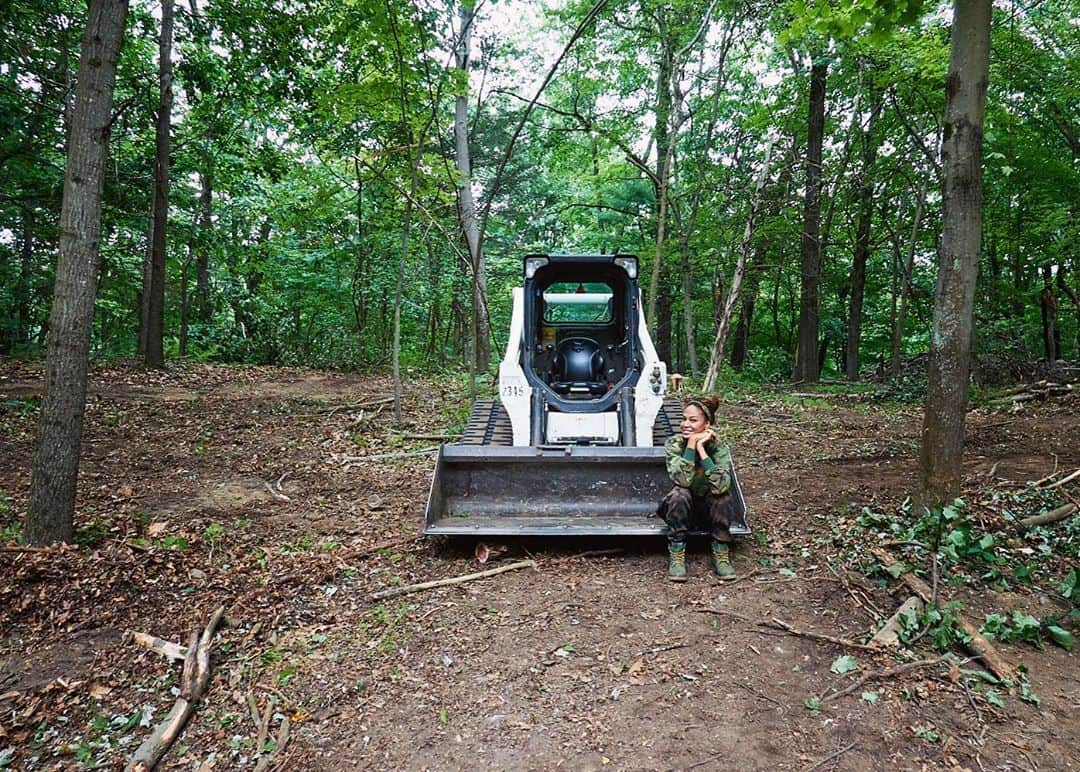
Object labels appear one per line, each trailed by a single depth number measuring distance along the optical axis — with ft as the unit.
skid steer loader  15.24
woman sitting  13.01
